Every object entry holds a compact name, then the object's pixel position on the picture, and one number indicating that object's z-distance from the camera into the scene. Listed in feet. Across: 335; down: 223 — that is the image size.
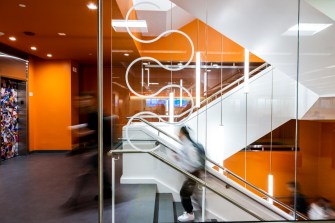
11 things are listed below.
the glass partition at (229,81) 11.03
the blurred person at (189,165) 10.40
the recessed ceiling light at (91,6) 10.61
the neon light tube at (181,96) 12.28
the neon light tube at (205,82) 16.02
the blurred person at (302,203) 11.56
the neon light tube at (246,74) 17.95
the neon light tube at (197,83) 12.16
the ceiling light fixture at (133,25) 11.57
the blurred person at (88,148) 10.11
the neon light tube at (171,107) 12.66
